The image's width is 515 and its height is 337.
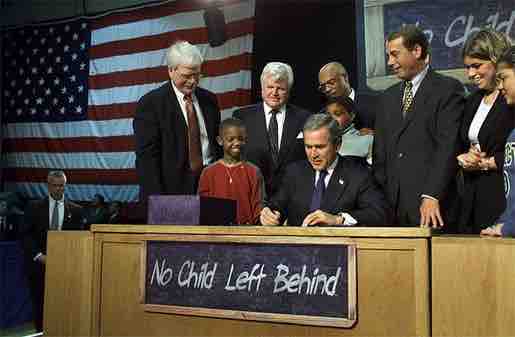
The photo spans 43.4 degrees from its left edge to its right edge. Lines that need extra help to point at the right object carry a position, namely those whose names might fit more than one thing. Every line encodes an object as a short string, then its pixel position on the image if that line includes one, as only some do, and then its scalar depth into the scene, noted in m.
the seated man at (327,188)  2.59
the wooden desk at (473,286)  1.78
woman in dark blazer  2.58
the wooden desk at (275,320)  1.92
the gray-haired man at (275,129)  3.29
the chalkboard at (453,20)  4.31
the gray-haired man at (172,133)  3.29
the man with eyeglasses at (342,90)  3.47
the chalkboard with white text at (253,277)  2.02
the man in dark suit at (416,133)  2.60
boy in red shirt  3.24
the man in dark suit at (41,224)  5.85
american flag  5.78
